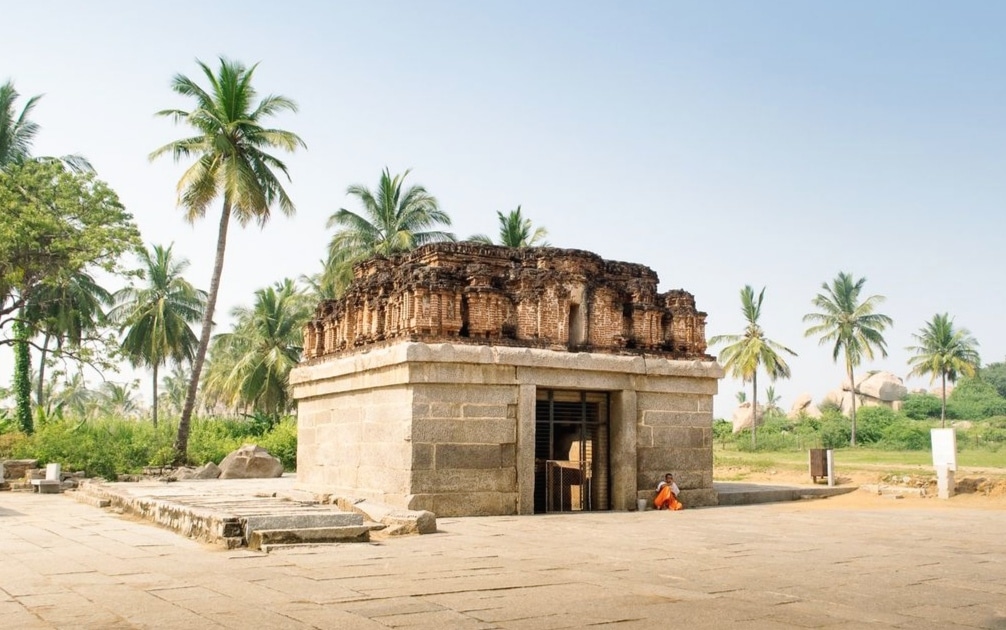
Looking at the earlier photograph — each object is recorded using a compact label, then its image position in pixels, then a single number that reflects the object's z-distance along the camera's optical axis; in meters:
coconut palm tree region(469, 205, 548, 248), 36.19
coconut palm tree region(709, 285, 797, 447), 45.22
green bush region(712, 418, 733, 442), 53.44
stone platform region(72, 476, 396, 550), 9.77
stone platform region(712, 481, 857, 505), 16.86
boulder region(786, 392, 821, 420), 66.19
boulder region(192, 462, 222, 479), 23.38
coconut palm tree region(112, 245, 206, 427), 39.66
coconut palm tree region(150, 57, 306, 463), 26.28
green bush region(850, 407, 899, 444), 48.41
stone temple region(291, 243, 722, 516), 13.29
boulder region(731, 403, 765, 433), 60.65
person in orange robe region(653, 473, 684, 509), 14.84
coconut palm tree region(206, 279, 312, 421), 38.78
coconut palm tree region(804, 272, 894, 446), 49.44
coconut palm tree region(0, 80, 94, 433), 30.89
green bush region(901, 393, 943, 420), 62.06
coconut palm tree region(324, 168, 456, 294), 34.06
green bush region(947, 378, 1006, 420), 63.38
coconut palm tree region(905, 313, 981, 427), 55.62
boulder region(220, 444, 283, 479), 23.45
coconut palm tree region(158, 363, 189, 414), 78.56
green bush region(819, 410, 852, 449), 47.56
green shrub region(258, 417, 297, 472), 30.02
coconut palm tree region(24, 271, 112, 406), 32.09
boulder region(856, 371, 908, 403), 66.96
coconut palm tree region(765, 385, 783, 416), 92.94
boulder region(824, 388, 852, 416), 64.88
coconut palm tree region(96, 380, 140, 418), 85.83
